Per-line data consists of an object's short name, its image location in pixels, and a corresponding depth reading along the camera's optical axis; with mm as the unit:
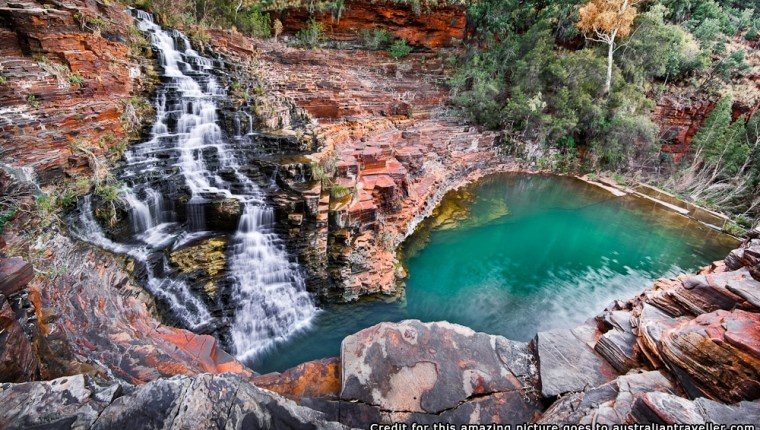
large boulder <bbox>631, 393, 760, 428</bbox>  2291
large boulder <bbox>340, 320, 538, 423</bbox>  3377
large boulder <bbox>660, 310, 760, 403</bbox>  2656
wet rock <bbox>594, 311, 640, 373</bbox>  3756
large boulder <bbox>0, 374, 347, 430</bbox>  1885
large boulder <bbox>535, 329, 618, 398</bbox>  3553
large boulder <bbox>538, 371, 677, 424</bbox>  2662
